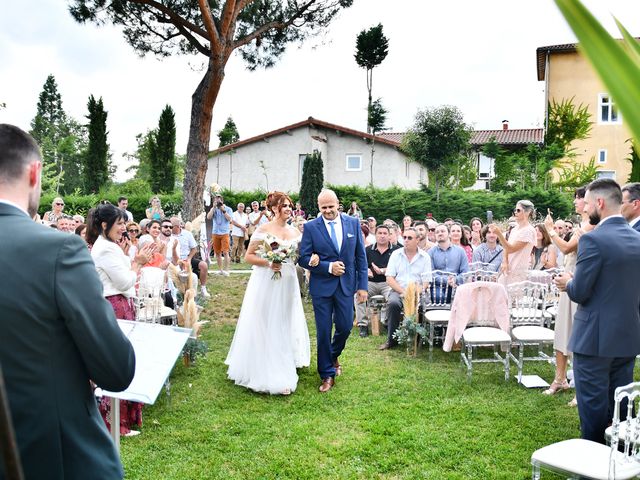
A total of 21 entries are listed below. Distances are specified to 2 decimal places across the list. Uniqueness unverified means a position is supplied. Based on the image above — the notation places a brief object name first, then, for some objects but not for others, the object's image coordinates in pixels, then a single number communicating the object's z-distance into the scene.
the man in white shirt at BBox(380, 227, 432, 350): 8.43
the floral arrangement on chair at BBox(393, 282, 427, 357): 7.86
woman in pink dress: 7.43
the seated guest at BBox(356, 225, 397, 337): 9.64
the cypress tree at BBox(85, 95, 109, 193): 34.53
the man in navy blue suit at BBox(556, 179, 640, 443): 3.89
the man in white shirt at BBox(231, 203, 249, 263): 18.39
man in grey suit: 1.68
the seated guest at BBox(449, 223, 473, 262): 9.83
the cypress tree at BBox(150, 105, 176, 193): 34.56
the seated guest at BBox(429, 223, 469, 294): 8.55
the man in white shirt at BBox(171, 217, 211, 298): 10.86
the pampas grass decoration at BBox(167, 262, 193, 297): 7.55
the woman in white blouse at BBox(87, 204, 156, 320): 4.80
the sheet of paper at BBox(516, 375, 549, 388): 6.48
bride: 6.33
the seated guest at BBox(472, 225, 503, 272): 9.10
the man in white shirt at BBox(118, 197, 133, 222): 13.75
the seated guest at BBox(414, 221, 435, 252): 9.08
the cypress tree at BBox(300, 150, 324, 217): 26.42
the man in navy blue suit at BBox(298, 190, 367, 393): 6.36
